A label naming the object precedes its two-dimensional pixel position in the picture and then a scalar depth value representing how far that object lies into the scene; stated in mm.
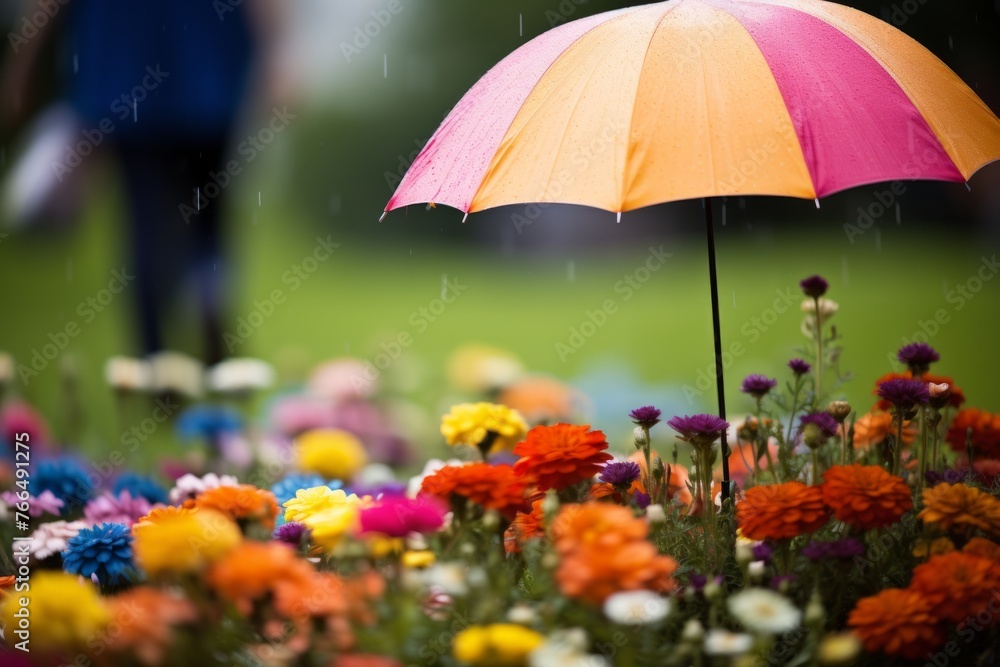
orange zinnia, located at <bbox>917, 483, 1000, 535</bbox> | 3711
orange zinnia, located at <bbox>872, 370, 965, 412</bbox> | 4734
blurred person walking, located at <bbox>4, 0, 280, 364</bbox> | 8305
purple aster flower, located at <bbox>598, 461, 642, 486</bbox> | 4168
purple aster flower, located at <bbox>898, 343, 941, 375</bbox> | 4742
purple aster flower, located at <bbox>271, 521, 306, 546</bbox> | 3992
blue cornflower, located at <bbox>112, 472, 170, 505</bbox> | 5305
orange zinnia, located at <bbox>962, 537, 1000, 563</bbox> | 3667
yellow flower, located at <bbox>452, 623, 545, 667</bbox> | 2637
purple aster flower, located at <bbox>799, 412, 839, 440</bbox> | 4523
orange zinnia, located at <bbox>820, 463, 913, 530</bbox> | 3637
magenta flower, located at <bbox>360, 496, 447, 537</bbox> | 3328
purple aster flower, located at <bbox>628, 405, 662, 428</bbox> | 4352
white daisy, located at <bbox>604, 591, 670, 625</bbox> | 2779
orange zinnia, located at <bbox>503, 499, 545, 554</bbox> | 4141
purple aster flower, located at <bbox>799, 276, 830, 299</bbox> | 5070
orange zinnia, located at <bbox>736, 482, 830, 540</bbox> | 3615
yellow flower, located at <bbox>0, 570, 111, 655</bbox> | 2635
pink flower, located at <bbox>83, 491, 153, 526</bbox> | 4949
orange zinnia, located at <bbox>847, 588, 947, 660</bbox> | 3297
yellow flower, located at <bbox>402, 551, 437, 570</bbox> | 3457
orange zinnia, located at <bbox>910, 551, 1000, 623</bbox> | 3322
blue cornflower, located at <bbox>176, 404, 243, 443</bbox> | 6633
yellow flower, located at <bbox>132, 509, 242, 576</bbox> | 2748
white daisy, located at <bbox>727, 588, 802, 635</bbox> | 2830
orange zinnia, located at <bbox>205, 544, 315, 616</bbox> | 2676
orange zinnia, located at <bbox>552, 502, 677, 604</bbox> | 2812
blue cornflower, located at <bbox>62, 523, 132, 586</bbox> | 4070
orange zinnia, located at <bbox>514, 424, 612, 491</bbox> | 4000
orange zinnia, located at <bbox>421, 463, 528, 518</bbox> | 3711
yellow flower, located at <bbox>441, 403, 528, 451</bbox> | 4676
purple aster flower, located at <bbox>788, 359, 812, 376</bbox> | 4945
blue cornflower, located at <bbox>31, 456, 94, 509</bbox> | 5219
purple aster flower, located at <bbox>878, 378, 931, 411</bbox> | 4219
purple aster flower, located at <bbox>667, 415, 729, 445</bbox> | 4062
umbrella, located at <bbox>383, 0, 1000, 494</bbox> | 3658
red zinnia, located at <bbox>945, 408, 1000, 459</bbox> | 4895
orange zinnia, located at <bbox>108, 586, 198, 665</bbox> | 2516
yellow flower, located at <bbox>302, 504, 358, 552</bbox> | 3756
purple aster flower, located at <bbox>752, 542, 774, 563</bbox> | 3735
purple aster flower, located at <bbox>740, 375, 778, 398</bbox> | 4742
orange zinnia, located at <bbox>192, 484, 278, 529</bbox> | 4039
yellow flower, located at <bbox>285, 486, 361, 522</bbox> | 4187
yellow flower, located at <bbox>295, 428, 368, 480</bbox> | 6340
